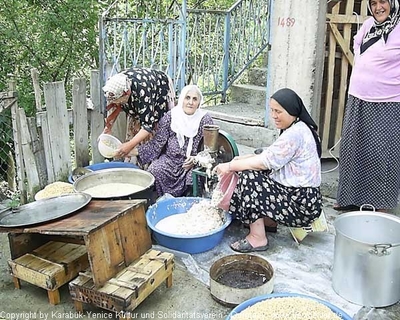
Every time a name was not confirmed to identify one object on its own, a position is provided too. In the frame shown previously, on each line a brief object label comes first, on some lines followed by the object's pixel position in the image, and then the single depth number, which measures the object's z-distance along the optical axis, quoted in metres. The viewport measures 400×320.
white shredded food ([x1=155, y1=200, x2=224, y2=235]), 3.32
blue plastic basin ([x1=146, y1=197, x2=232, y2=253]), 3.13
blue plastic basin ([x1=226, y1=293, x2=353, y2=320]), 2.29
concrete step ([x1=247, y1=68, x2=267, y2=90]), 6.04
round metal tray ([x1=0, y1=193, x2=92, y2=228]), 2.62
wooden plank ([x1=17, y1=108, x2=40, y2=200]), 3.80
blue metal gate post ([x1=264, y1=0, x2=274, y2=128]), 4.55
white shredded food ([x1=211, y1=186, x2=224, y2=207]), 3.34
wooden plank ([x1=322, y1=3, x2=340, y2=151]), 4.28
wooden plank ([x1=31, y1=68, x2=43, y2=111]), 3.88
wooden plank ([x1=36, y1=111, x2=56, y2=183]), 3.93
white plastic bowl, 4.12
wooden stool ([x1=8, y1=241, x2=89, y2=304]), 2.64
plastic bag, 3.26
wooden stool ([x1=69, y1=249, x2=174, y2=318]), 2.40
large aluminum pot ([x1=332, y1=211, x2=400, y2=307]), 2.49
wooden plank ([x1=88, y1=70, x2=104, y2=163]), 4.38
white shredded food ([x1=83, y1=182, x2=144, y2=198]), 3.67
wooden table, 2.44
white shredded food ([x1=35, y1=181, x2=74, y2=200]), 3.67
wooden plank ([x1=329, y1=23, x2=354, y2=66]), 4.24
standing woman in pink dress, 3.21
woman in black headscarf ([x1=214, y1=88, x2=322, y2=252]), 2.98
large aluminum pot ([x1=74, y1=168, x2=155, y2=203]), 3.69
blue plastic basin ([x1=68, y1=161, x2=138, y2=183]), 4.20
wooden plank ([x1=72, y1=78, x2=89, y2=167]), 4.20
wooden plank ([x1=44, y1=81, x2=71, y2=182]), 3.96
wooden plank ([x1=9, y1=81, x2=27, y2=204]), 3.76
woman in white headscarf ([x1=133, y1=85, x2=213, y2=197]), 3.89
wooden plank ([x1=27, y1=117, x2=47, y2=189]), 3.92
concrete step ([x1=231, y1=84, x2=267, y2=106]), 5.75
